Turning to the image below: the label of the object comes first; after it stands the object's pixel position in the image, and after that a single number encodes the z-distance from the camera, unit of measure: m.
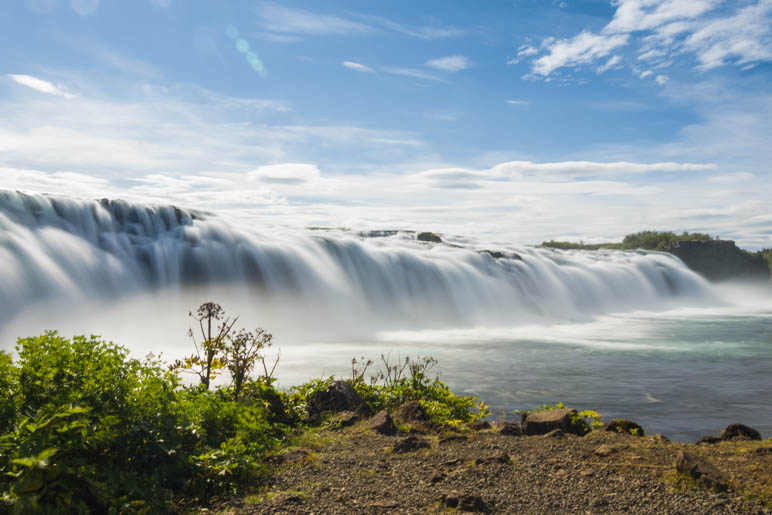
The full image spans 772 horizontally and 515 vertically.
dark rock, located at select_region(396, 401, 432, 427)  7.13
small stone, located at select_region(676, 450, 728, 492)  4.45
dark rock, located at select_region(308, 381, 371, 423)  7.48
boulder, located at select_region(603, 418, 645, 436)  6.69
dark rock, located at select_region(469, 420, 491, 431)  7.16
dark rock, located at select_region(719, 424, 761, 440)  6.45
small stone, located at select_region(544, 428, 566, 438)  6.36
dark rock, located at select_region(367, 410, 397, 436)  6.56
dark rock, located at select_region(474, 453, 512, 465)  5.18
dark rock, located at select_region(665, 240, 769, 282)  59.03
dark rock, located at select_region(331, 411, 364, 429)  6.96
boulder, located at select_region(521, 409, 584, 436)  6.66
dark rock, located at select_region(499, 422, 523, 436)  6.64
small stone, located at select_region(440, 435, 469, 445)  6.14
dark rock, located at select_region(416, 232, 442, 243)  48.62
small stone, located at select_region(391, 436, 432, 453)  5.70
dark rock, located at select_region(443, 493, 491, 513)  4.12
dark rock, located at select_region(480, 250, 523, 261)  34.70
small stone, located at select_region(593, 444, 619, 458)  5.40
